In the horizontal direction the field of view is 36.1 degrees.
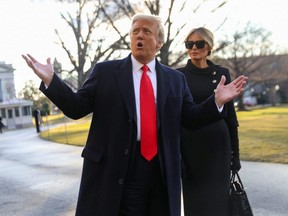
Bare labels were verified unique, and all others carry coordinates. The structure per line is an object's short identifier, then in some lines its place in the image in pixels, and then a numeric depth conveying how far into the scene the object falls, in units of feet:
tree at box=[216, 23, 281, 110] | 159.94
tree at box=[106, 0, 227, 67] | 58.70
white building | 162.61
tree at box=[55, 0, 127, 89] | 75.56
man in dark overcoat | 8.69
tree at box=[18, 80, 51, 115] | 228.84
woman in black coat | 12.26
